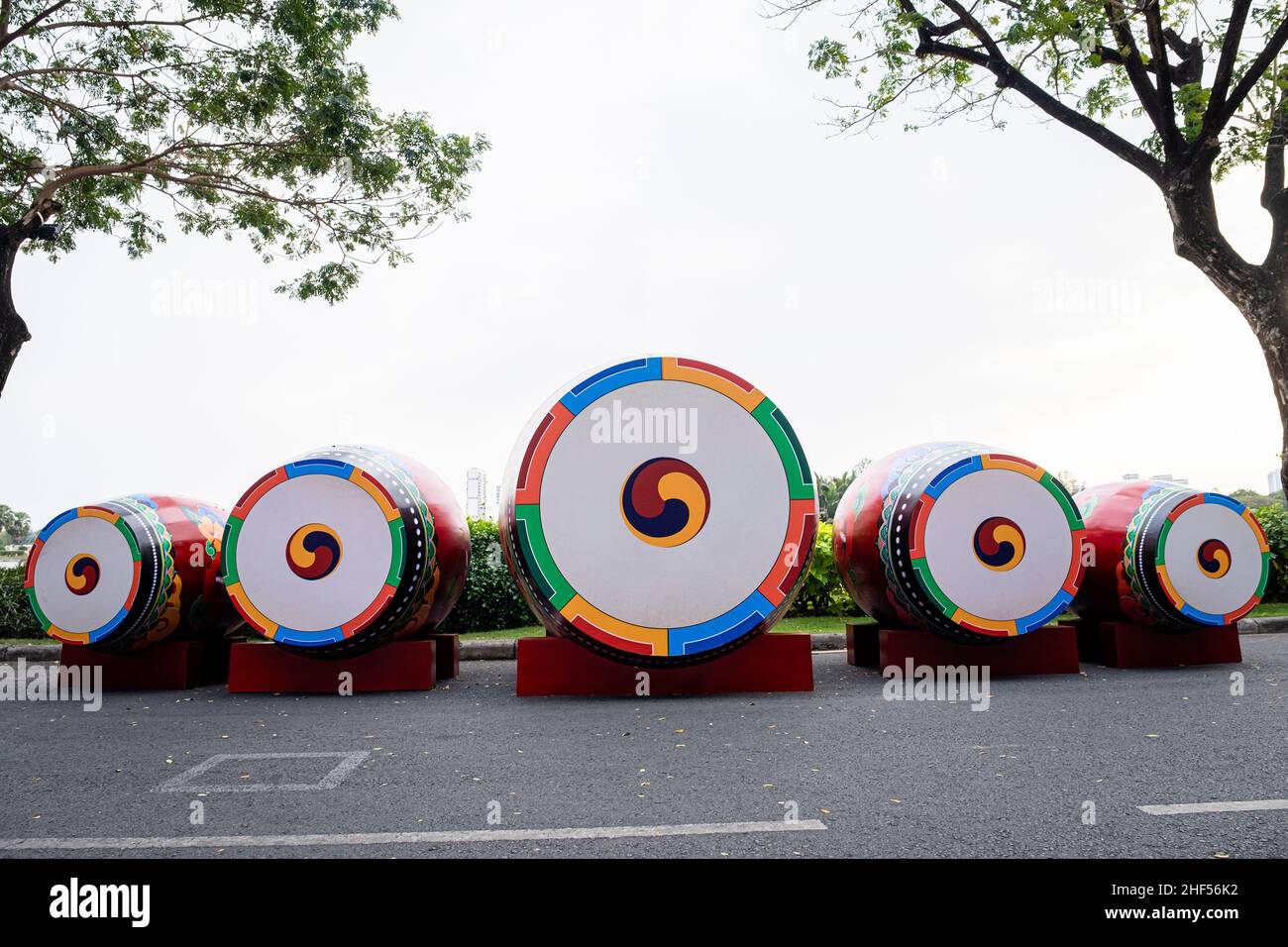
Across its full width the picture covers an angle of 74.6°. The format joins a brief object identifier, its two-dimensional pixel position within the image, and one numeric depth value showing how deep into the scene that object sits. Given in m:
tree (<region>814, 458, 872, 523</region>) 28.86
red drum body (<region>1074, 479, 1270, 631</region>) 7.29
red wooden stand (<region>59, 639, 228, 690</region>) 7.30
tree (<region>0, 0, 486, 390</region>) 9.32
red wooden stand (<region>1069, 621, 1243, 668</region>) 7.56
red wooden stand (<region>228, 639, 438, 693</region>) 6.85
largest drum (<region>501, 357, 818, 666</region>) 6.13
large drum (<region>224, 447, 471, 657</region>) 6.56
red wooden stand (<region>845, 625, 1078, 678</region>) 7.06
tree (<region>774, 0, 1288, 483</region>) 8.84
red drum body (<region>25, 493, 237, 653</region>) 6.95
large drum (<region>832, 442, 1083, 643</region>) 6.80
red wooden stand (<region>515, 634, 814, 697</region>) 6.37
